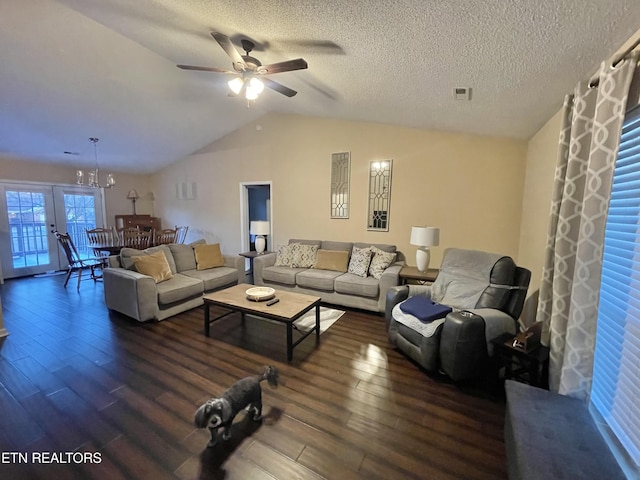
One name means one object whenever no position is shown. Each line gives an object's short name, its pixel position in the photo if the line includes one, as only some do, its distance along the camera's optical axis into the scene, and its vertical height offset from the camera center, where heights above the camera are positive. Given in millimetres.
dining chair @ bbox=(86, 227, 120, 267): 5014 -602
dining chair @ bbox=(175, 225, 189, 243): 6453 -589
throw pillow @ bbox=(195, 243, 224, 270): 4219 -745
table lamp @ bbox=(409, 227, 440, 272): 3447 -327
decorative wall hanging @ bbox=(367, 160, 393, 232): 4215 +314
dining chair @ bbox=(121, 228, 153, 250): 5320 -602
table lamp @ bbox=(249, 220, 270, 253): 4902 -359
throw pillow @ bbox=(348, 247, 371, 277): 3871 -711
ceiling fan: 2125 +1201
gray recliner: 2053 -839
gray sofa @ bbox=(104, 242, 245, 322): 3146 -980
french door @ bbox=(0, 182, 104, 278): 5051 -292
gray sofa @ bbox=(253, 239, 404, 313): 3525 -969
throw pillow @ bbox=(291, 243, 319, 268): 4375 -717
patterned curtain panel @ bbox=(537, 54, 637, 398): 1348 +16
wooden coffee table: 2484 -955
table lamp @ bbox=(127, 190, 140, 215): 6662 +336
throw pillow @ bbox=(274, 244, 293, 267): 4461 -752
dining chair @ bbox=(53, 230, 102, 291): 4590 -963
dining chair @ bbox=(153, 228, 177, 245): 5805 -600
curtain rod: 1229 +785
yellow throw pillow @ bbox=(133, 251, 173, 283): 3434 -743
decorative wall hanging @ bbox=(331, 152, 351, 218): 4492 +496
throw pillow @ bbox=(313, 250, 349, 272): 4125 -742
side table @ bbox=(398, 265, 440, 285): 3443 -797
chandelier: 4320 +529
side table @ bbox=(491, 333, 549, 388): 1797 -1017
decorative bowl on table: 2801 -882
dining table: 4684 -689
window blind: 1220 -501
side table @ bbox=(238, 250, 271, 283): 4539 -753
